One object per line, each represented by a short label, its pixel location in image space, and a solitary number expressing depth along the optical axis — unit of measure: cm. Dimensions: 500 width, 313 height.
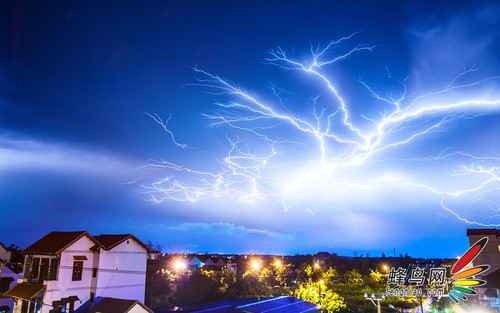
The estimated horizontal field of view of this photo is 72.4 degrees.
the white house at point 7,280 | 2220
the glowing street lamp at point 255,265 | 4341
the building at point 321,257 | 7276
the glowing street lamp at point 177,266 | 3485
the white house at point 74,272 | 1922
